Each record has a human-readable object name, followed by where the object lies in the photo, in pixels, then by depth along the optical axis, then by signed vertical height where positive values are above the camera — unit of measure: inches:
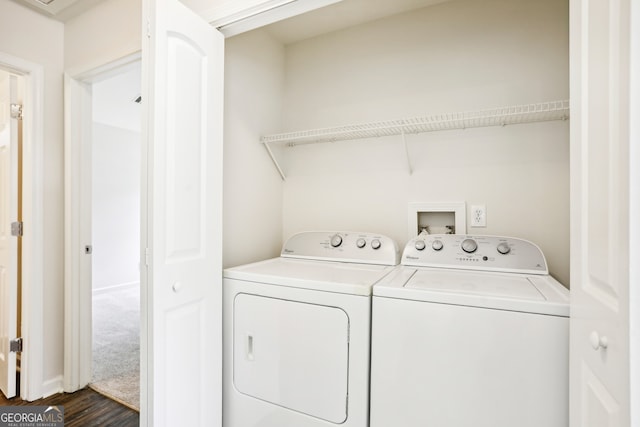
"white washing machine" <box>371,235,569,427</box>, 39.7 -18.6
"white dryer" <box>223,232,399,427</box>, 49.3 -21.8
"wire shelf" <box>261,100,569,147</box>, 60.4 +19.4
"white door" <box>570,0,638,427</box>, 24.7 +0.1
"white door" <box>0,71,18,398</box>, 79.6 -9.4
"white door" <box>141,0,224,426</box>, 47.0 -0.6
